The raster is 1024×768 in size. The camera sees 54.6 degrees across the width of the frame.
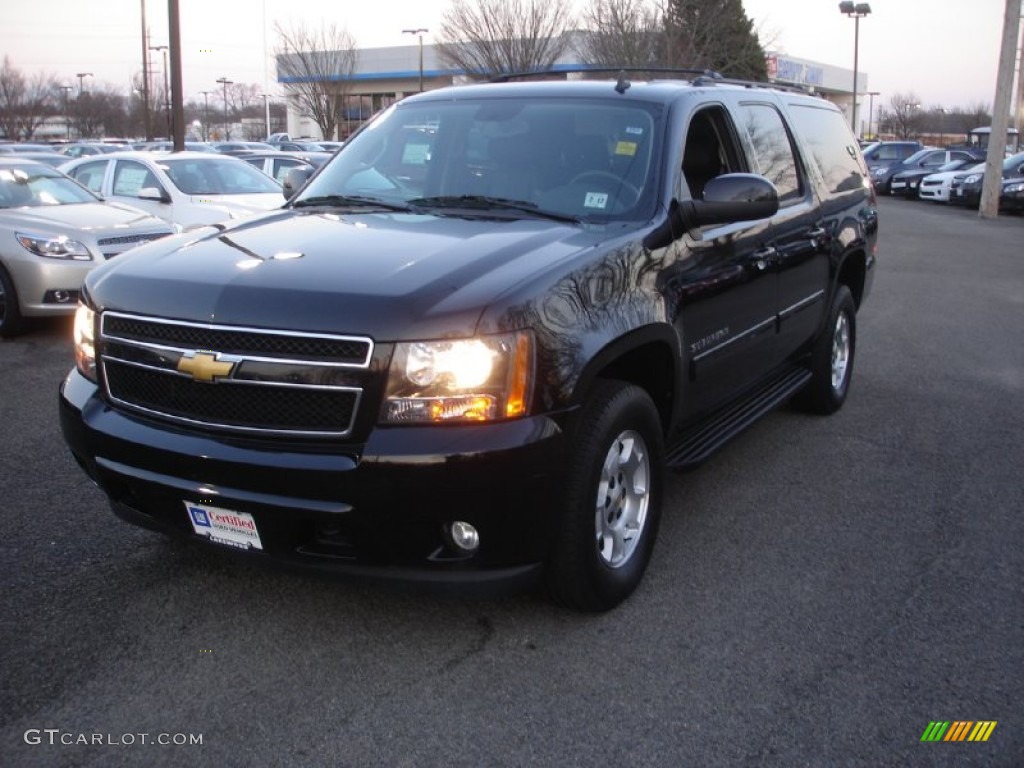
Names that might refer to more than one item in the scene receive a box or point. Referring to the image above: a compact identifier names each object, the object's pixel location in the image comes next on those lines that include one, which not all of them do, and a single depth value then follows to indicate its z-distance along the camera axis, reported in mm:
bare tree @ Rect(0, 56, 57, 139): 54906
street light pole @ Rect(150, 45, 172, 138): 49544
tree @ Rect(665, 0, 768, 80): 28859
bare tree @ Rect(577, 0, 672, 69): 27797
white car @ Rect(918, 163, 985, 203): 29686
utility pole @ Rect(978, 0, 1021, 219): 23578
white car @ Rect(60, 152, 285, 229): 11172
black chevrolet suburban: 2979
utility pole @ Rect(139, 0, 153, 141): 40125
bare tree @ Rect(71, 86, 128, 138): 61500
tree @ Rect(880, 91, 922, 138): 82362
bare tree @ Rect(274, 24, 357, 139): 46594
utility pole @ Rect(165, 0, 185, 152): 18875
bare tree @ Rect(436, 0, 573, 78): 30094
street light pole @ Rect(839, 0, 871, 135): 49944
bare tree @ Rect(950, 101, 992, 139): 81062
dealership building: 60281
